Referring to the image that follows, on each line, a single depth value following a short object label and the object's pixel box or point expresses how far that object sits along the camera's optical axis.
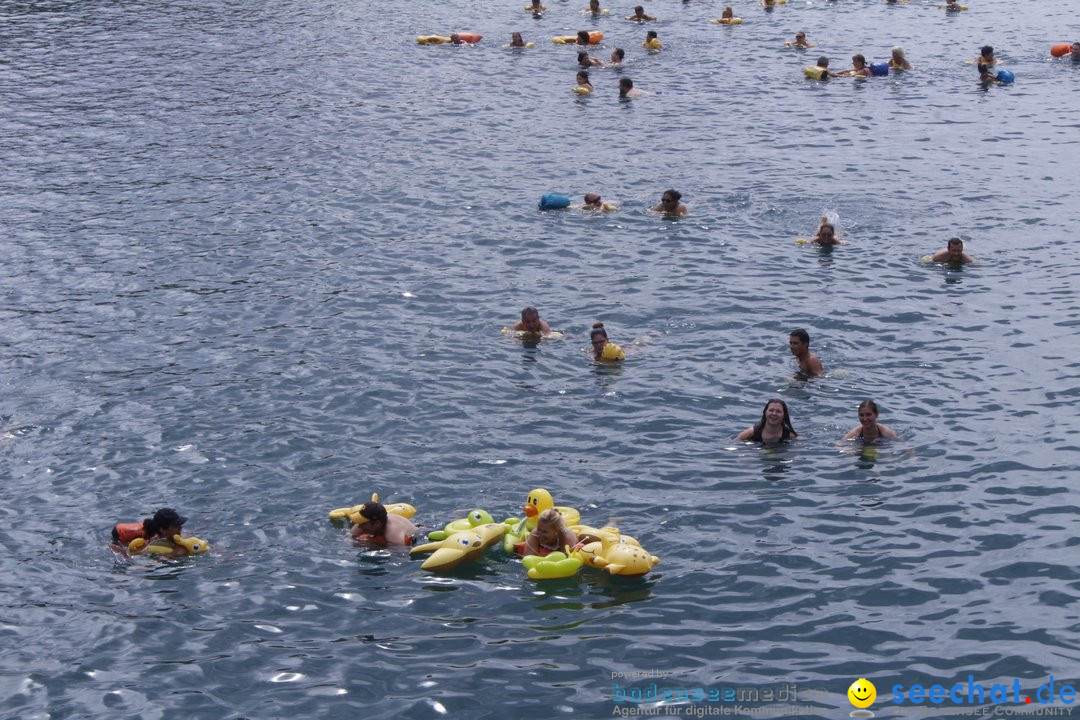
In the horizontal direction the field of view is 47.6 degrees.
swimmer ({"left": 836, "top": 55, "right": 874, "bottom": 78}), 38.83
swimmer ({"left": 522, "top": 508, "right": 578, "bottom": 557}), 15.68
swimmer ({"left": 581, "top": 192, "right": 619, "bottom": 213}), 28.30
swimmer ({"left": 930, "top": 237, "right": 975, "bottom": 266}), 24.52
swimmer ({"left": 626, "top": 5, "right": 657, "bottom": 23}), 47.29
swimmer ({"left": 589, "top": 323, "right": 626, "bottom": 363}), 21.44
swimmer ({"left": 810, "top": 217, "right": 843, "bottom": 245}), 25.92
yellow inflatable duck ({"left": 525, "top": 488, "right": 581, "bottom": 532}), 16.34
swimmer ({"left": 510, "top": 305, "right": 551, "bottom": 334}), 22.17
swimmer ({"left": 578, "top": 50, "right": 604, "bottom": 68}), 41.21
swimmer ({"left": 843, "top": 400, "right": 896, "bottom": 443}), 18.25
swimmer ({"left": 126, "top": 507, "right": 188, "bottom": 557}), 16.23
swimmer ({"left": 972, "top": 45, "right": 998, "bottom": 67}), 38.81
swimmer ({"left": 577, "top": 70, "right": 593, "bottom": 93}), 39.06
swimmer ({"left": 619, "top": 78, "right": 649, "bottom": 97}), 37.75
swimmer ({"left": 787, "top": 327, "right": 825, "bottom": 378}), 20.62
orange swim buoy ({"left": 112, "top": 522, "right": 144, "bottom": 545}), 16.62
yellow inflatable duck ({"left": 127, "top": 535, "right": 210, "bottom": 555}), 16.38
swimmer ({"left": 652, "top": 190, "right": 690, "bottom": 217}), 27.70
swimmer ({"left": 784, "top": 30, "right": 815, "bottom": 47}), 42.73
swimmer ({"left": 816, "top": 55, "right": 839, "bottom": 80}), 38.94
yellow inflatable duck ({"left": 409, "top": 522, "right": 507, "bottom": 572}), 15.84
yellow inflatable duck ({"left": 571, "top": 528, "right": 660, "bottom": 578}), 15.35
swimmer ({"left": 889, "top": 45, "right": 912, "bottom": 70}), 39.34
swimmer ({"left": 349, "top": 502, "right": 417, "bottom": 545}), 16.34
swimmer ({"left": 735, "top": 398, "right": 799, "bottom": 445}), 18.47
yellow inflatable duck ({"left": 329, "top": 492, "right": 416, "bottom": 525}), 17.03
